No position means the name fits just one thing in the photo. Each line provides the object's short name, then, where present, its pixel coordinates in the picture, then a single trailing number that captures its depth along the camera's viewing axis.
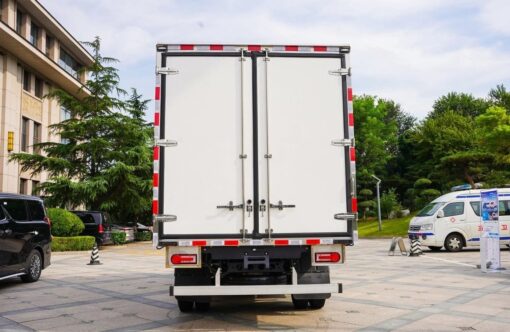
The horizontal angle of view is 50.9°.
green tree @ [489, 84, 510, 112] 56.03
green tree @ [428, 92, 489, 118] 61.53
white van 20.73
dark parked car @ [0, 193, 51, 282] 10.53
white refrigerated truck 6.88
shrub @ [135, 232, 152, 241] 34.59
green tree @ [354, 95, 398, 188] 59.28
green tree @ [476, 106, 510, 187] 32.69
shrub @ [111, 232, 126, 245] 28.84
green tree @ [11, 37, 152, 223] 29.80
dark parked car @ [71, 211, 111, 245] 26.06
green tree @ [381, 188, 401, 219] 52.68
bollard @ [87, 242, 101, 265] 17.72
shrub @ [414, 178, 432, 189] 50.72
